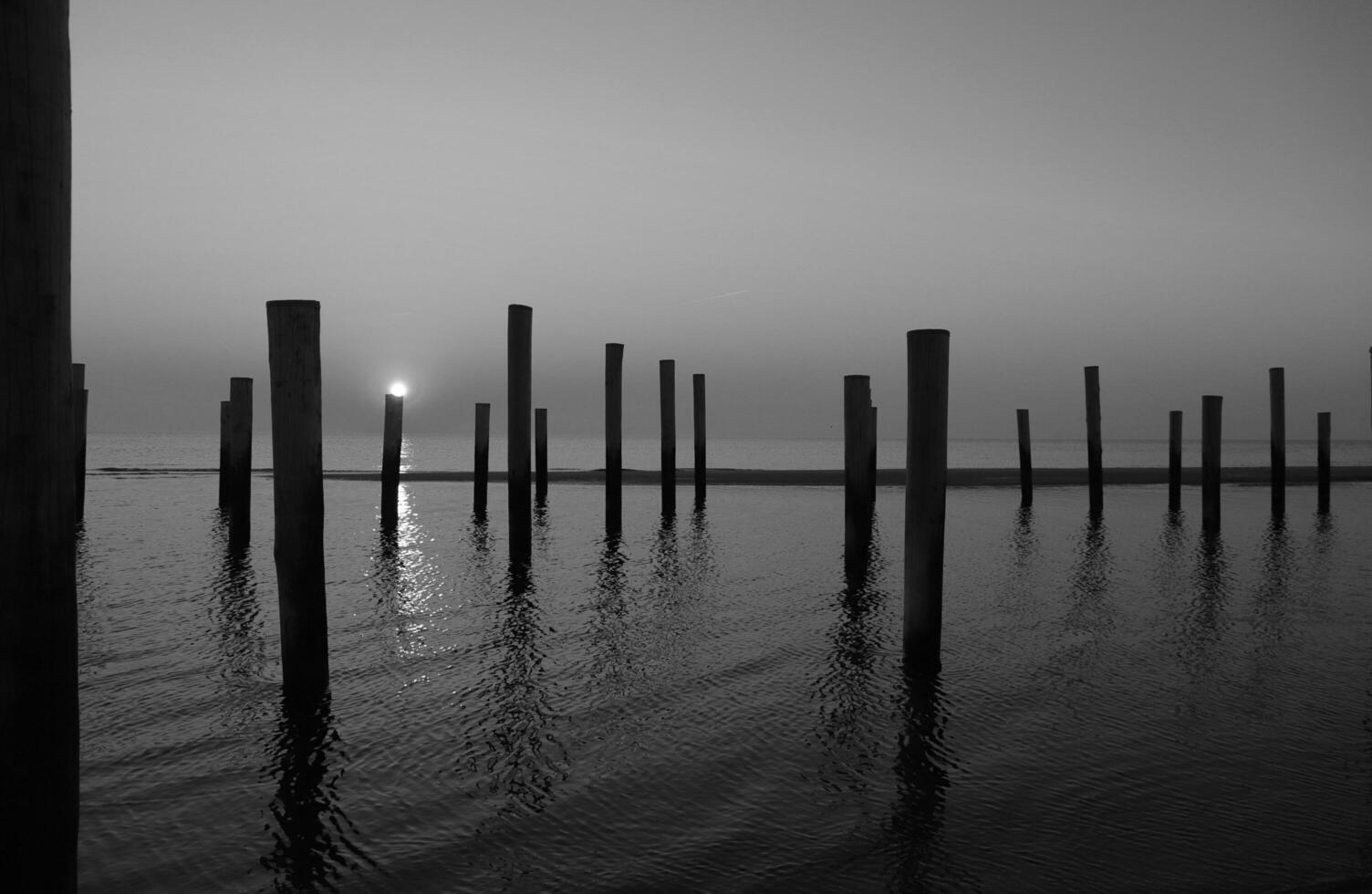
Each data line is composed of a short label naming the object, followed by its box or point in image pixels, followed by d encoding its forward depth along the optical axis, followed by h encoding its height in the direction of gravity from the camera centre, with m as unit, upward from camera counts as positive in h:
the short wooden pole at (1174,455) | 20.80 -0.33
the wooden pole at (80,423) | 15.94 +0.31
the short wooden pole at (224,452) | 19.85 -0.32
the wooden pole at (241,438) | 14.11 +0.03
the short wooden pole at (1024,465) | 21.30 -0.60
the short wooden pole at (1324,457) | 19.36 -0.34
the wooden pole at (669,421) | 18.66 +0.41
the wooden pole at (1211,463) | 15.41 -0.38
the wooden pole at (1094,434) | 19.05 +0.16
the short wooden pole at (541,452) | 20.31 -0.30
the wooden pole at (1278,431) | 18.39 +0.24
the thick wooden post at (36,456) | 2.30 -0.05
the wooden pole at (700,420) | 20.91 +0.50
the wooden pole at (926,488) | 6.08 -0.33
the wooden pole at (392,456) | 16.99 -0.33
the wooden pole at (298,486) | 5.53 -0.30
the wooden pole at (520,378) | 10.31 +0.74
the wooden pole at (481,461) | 19.12 -0.47
